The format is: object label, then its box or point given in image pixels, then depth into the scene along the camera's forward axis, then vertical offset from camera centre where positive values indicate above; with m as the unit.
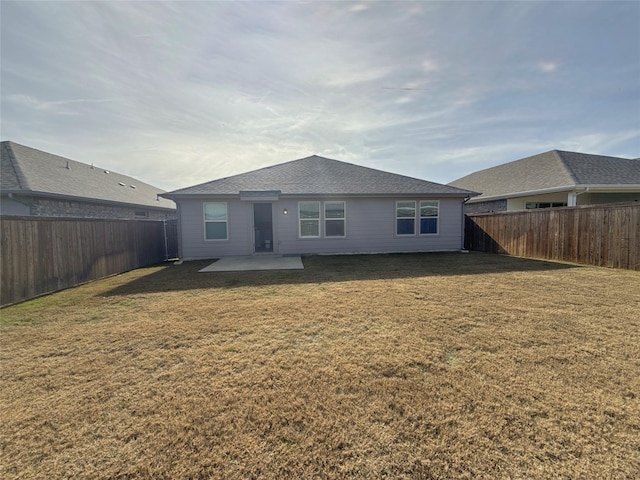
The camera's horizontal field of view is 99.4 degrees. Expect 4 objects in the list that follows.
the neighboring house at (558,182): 12.56 +2.17
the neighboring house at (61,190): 9.59 +1.77
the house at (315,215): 10.62 +0.57
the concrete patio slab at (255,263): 8.46 -1.17
